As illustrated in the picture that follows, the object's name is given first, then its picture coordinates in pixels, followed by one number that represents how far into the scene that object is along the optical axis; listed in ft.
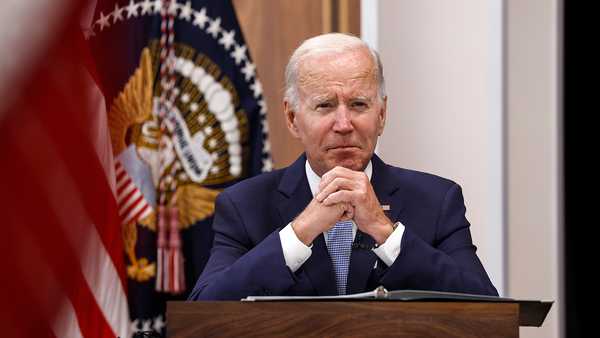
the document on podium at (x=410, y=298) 18.24
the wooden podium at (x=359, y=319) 18.20
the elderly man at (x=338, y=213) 19.21
